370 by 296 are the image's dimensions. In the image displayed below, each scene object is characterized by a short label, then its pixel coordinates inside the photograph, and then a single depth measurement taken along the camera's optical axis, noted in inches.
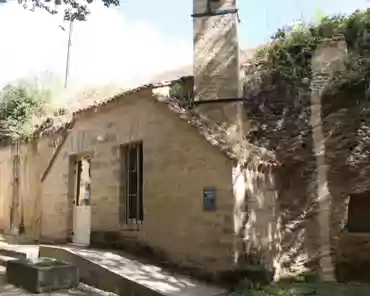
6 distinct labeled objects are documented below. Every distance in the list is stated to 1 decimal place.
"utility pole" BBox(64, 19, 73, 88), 745.9
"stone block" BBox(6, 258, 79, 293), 281.4
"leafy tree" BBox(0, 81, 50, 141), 553.0
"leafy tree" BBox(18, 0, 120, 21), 254.1
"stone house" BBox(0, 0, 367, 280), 305.0
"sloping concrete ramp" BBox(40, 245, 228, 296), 272.5
